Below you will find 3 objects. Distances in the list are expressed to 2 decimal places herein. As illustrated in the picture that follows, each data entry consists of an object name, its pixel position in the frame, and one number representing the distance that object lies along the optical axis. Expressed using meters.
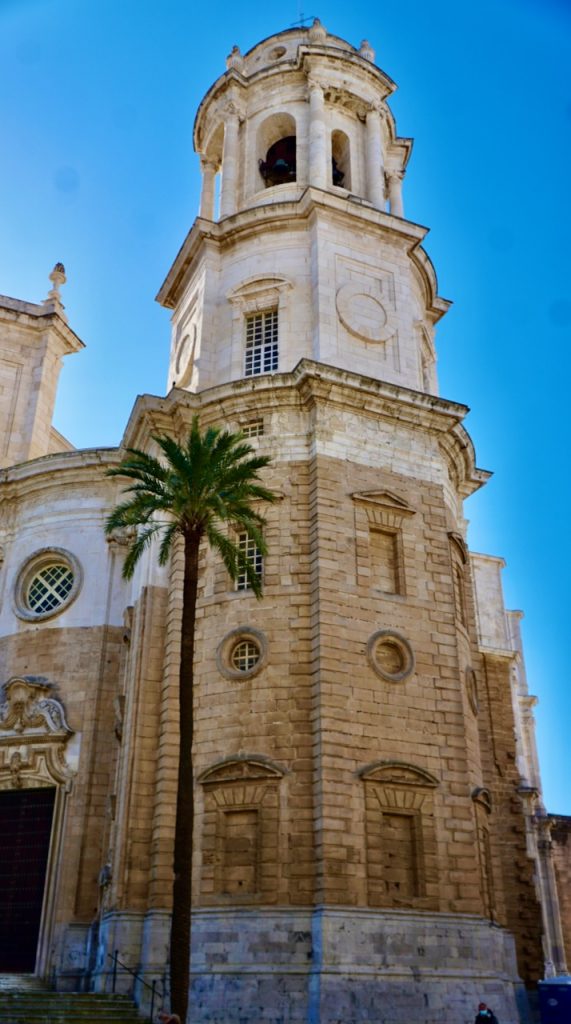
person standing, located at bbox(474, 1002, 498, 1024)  17.38
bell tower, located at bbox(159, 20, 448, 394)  27.92
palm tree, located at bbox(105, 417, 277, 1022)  16.67
